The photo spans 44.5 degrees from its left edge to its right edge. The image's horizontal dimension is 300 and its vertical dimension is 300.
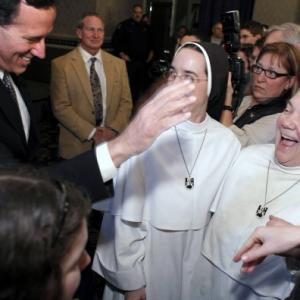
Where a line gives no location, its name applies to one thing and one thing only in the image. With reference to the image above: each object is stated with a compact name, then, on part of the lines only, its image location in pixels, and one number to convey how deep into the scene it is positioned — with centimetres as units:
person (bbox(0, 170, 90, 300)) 61
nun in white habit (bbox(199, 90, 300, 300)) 142
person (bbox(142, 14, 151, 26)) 687
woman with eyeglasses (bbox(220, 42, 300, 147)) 204
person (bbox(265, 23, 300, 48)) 280
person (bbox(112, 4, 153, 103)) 669
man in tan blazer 321
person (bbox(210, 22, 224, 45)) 542
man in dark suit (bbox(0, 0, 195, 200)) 115
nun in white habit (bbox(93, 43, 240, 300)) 152
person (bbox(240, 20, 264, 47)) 377
